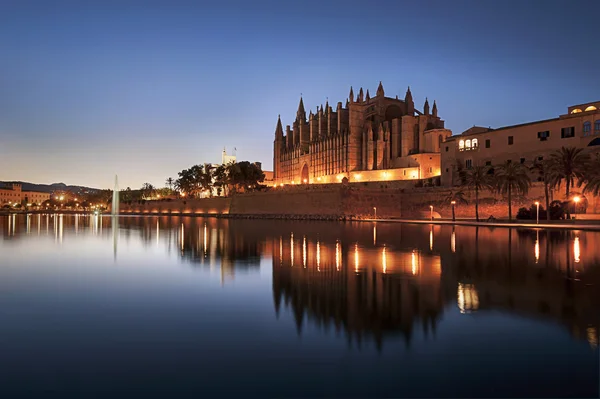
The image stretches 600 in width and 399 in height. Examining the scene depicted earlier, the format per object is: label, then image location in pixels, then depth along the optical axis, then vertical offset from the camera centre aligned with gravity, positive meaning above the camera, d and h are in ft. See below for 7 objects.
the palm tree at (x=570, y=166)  121.80 +9.79
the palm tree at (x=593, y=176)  111.24 +6.57
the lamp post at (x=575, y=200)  125.18 -0.10
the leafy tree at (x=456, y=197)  161.38 +1.90
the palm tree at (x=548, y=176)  123.75 +7.08
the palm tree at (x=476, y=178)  145.59 +8.10
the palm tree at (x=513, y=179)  134.31 +7.11
